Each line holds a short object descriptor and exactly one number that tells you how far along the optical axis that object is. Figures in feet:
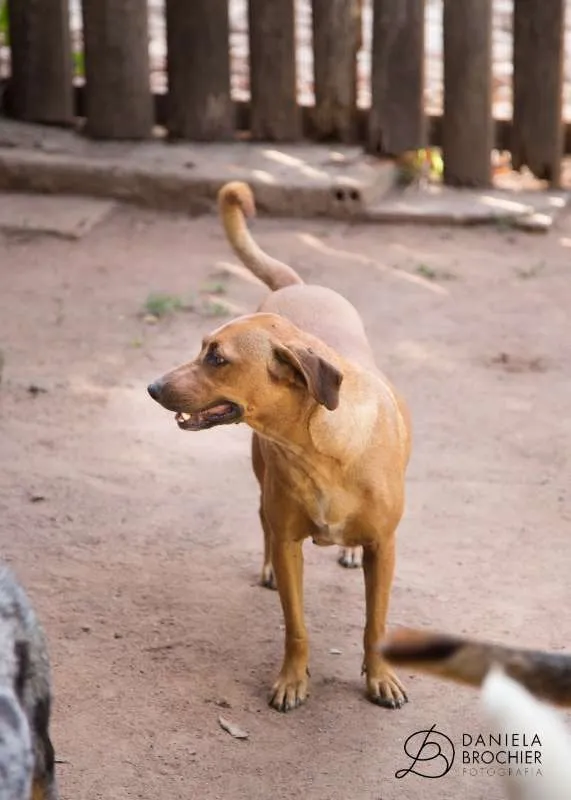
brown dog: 26.63
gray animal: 17.71
